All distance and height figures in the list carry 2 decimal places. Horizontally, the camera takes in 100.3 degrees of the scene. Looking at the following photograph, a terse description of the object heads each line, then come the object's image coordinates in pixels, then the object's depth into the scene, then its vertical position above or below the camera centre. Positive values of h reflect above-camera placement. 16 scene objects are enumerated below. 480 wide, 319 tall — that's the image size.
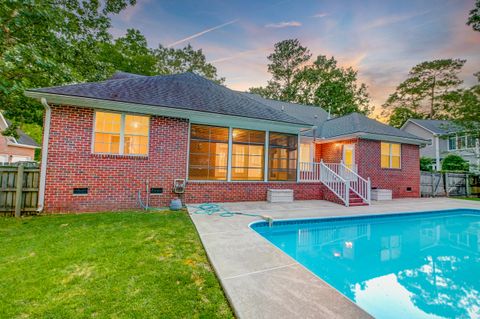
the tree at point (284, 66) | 29.25 +15.63
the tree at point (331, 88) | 27.56 +11.99
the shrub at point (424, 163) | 18.39 +1.17
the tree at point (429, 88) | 28.17 +13.17
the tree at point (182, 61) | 27.88 +15.17
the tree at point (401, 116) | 31.64 +9.48
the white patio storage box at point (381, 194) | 10.93 -1.09
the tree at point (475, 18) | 12.94 +10.35
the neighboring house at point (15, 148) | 17.53 +1.34
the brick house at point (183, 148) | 6.40 +0.89
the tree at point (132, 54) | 21.08 +12.33
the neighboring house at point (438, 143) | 19.49 +3.50
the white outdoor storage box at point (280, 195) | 8.73 -1.10
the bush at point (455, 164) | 16.69 +1.07
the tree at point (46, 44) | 7.10 +5.18
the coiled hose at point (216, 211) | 6.01 -1.44
